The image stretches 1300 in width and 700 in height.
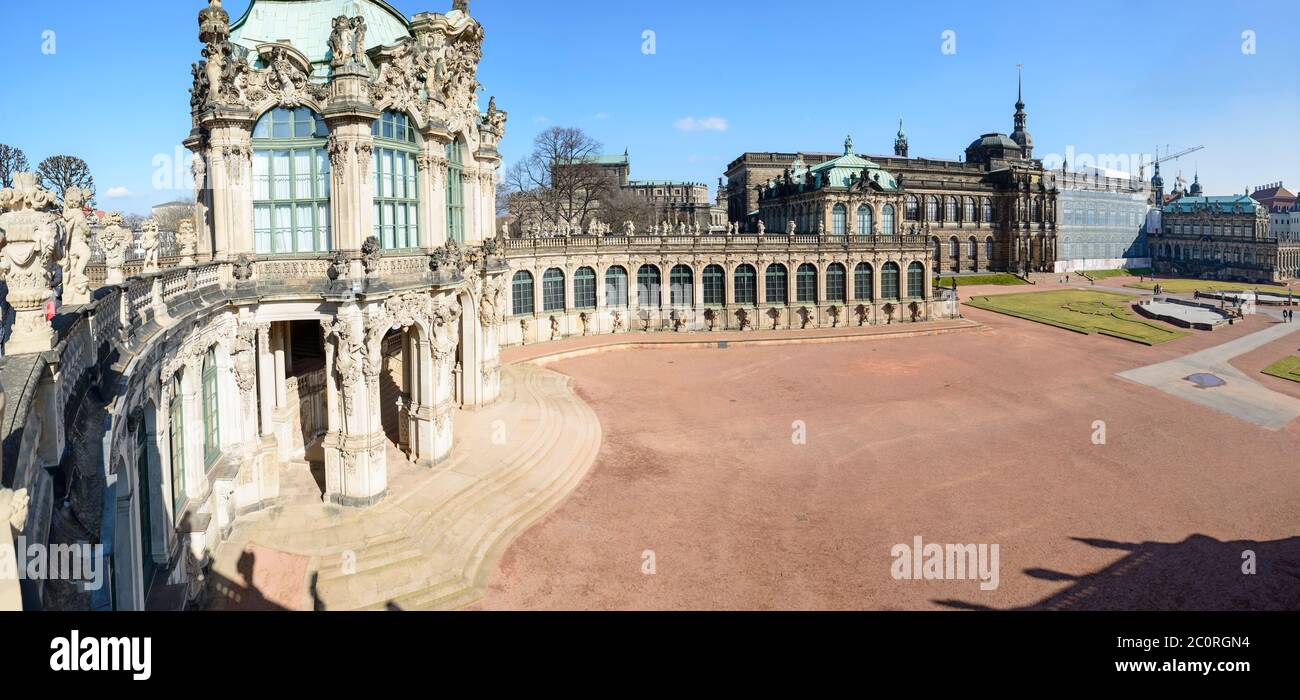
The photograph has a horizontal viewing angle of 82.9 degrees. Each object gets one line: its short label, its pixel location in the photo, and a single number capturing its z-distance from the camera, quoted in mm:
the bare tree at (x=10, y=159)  55031
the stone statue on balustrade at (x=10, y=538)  5645
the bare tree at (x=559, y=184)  85688
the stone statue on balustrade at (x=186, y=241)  20406
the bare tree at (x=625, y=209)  108312
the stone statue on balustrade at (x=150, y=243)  16969
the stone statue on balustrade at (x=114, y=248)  13989
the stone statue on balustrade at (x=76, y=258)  10477
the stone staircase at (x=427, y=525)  18547
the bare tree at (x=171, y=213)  63000
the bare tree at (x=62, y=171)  57250
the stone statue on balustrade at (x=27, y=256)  8078
